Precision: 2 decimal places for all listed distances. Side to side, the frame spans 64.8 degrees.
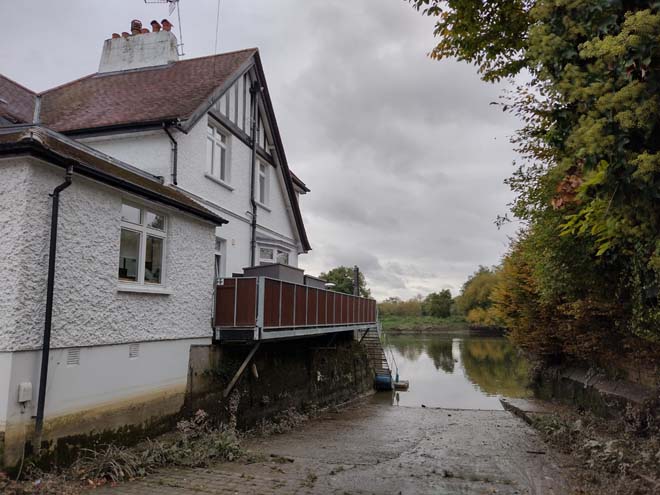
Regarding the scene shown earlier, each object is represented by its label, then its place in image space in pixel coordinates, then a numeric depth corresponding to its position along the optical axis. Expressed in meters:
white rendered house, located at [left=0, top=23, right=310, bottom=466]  6.67
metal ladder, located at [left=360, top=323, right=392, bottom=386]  26.97
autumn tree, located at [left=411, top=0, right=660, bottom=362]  4.73
